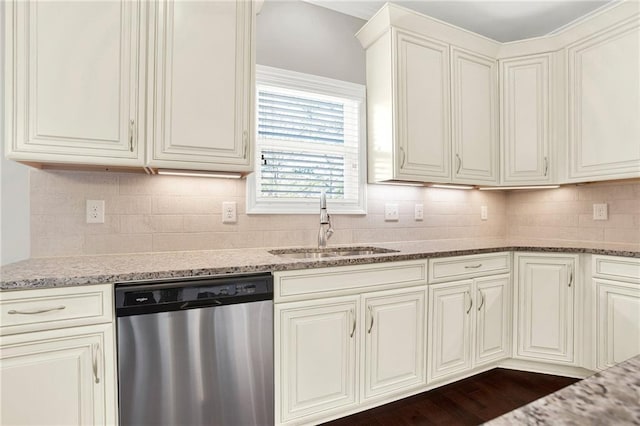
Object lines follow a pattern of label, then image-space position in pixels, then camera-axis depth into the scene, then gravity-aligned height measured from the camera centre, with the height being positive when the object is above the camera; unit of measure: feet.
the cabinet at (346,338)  5.41 -2.18
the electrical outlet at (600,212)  8.51 +0.08
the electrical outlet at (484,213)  10.13 +0.05
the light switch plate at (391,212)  8.73 +0.05
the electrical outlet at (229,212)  7.06 +0.02
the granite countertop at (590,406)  1.18 -0.71
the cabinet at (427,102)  7.66 +2.72
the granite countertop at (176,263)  4.26 -0.80
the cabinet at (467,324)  6.79 -2.37
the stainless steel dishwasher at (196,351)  4.49 -1.95
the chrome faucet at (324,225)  7.54 -0.27
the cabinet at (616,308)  6.71 -1.91
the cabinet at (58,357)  4.01 -1.81
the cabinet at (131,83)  4.91 +2.05
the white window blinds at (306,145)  7.52 +1.64
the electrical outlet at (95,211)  6.07 +0.02
